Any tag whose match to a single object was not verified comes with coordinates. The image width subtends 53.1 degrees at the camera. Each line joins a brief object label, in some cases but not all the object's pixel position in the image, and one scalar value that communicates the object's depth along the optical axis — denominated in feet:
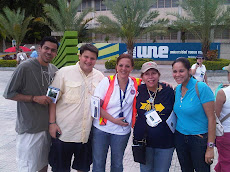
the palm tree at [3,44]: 112.70
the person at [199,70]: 23.79
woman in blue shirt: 7.79
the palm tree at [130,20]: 50.60
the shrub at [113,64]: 51.60
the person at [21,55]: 48.04
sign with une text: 62.44
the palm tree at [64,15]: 56.30
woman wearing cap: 8.33
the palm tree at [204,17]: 47.64
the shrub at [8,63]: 58.54
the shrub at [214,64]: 47.14
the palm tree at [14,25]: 64.80
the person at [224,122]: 8.15
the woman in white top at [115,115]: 8.67
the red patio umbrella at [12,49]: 69.31
